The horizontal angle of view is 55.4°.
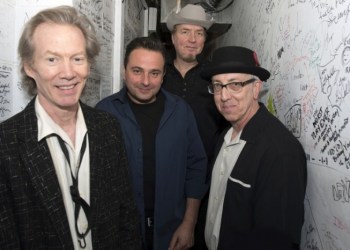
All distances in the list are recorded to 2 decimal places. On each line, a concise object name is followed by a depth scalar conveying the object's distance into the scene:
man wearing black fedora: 1.34
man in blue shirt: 1.90
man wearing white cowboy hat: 2.52
